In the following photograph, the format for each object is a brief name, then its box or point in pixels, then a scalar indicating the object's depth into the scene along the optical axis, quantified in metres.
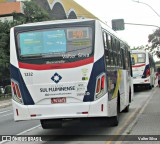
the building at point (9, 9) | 42.78
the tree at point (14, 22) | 35.02
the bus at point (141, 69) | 32.78
